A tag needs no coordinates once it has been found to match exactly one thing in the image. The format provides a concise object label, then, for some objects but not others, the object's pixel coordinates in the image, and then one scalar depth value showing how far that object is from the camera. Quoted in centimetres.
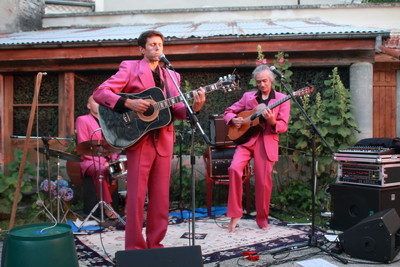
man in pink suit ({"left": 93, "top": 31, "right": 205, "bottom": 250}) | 339
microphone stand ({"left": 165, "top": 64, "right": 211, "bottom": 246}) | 306
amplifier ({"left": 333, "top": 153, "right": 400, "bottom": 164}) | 424
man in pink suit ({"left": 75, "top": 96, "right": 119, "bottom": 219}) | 536
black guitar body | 340
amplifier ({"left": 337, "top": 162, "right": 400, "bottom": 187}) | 420
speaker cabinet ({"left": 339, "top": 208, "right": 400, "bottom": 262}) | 347
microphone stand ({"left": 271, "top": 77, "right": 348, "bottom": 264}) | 375
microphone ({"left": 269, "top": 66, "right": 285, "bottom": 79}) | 386
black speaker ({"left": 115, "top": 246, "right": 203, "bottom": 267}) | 250
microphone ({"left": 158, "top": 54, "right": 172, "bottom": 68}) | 317
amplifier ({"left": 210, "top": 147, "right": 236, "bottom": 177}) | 568
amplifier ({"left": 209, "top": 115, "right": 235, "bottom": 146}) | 586
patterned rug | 381
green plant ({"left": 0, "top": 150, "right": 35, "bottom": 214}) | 551
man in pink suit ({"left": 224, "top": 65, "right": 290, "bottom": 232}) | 476
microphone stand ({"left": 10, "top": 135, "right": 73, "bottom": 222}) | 466
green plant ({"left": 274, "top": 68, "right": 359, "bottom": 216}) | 597
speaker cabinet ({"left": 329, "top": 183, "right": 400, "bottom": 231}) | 416
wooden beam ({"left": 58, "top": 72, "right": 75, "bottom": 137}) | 724
